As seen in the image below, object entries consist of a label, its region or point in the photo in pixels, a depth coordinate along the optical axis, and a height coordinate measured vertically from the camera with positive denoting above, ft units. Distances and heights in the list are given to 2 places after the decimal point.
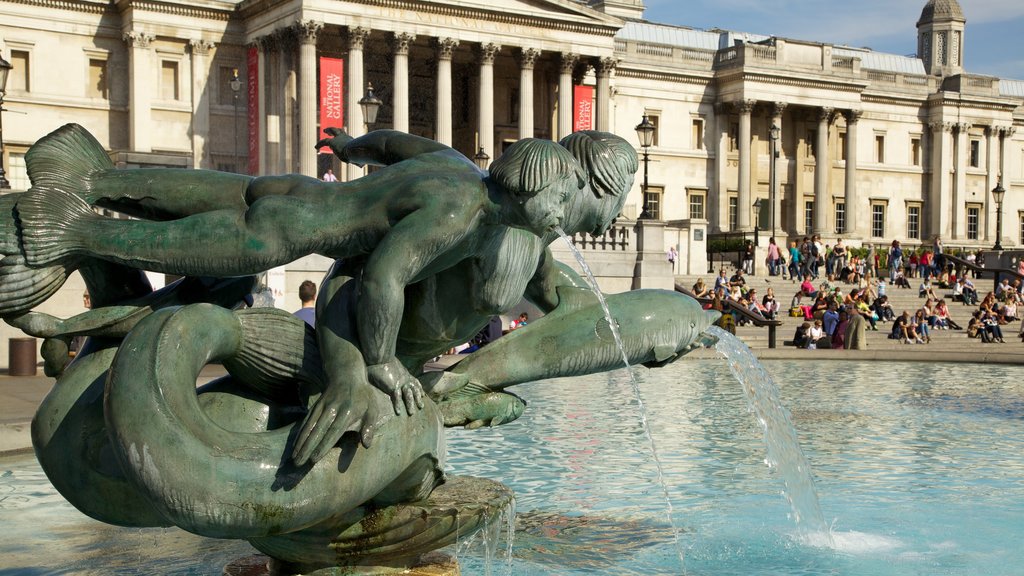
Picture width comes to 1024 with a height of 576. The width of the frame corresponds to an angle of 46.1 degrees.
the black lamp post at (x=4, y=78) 59.16 +7.63
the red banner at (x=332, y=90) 149.59 +17.58
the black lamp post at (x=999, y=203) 147.72 +3.53
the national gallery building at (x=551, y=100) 152.97 +19.48
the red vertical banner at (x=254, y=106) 159.43 +16.68
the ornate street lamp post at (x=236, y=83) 161.31 +19.82
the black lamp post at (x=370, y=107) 66.23 +6.97
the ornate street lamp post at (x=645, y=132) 97.25 +8.29
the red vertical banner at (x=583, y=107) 169.58 +17.66
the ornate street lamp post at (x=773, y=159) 162.15 +10.13
